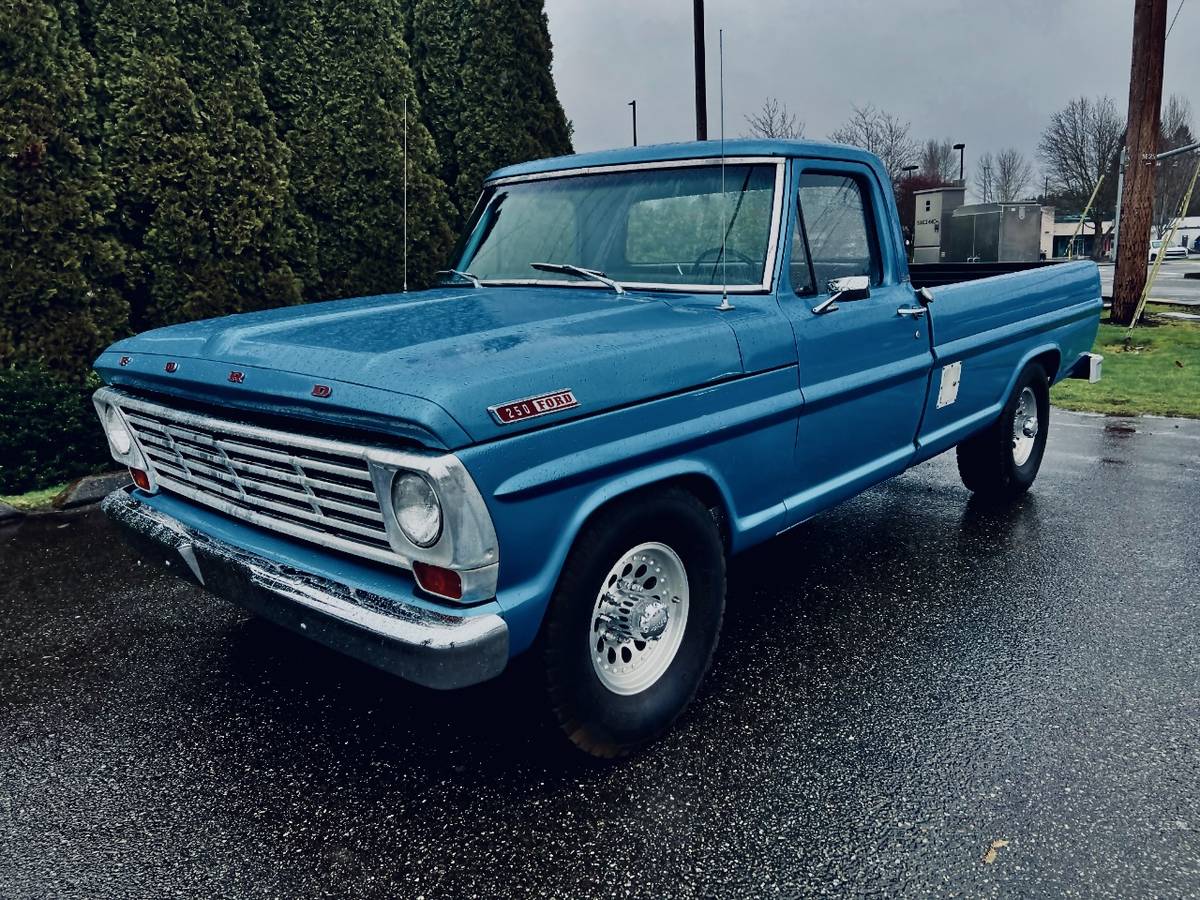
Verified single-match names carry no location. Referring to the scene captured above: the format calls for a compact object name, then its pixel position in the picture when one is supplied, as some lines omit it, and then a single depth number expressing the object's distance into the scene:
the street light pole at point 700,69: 16.45
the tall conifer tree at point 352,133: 7.70
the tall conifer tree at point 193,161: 6.72
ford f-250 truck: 2.39
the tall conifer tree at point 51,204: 6.14
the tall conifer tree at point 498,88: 8.77
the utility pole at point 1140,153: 12.19
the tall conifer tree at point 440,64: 8.59
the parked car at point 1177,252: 56.03
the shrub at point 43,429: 6.16
